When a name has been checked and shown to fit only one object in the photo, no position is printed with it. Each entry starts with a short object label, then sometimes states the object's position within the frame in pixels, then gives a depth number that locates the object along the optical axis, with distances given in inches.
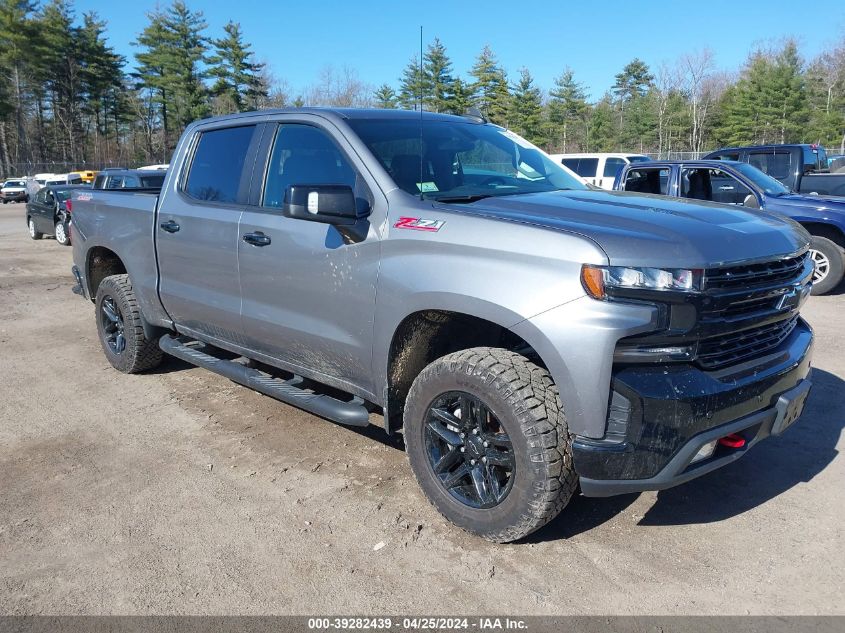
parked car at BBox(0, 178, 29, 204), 1524.4
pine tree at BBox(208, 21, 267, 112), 2123.5
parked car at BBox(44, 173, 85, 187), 1168.8
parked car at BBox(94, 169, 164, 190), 570.3
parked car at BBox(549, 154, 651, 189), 736.3
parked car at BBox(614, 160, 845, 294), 358.0
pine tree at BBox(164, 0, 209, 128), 2138.3
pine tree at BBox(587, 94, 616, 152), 2156.7
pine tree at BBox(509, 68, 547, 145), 1972.2
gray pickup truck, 105.1
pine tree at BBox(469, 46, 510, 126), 1765.3
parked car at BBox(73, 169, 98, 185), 1269.7
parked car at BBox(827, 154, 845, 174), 736.1
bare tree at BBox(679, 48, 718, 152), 2172.7
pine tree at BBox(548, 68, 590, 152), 2129.7
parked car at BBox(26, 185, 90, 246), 682.2
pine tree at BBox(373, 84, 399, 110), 1860.2
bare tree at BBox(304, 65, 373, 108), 1722.6
